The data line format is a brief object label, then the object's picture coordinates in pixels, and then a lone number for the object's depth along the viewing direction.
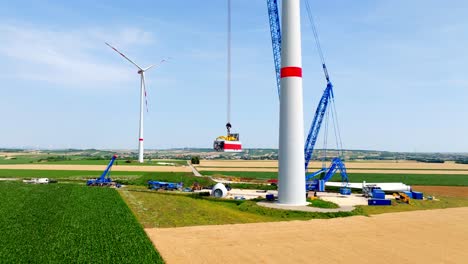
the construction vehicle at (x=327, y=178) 88.65
